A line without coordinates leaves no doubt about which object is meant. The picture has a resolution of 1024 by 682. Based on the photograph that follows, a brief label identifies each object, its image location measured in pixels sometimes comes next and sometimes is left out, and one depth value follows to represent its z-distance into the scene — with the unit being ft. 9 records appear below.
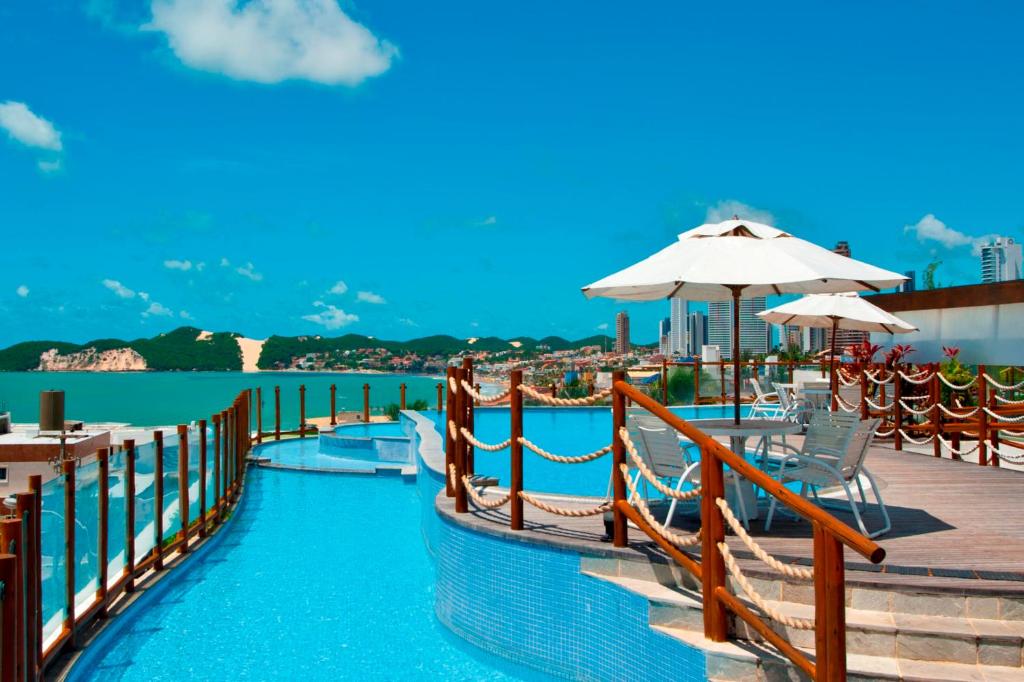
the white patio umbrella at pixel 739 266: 18.74
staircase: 13.41
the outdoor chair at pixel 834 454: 18.89
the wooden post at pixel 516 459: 19.22
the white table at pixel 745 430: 19.98
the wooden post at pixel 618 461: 17.21
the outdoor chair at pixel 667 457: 18.80
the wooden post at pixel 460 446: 21.70
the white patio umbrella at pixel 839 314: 37.80
